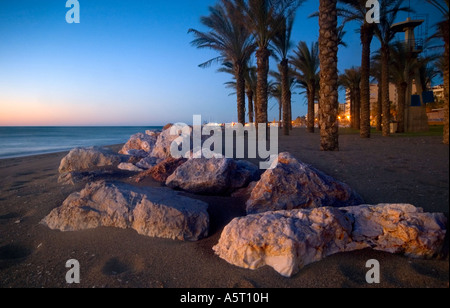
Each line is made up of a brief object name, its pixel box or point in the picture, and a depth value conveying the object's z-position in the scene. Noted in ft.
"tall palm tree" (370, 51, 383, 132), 59.15
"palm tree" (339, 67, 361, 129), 73.67
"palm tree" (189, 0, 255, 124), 43.42
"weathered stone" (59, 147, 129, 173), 17.94
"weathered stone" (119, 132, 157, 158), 23.23
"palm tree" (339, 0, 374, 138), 36.58
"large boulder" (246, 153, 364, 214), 8.55
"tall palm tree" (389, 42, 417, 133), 53.72
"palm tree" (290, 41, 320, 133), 59.57
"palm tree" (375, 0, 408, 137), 40.68
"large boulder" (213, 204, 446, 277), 5.49
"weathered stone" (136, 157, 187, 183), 13.00
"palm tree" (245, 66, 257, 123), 72.33
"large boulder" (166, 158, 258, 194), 10.88
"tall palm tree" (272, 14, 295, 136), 47.26
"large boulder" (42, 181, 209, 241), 7.58
